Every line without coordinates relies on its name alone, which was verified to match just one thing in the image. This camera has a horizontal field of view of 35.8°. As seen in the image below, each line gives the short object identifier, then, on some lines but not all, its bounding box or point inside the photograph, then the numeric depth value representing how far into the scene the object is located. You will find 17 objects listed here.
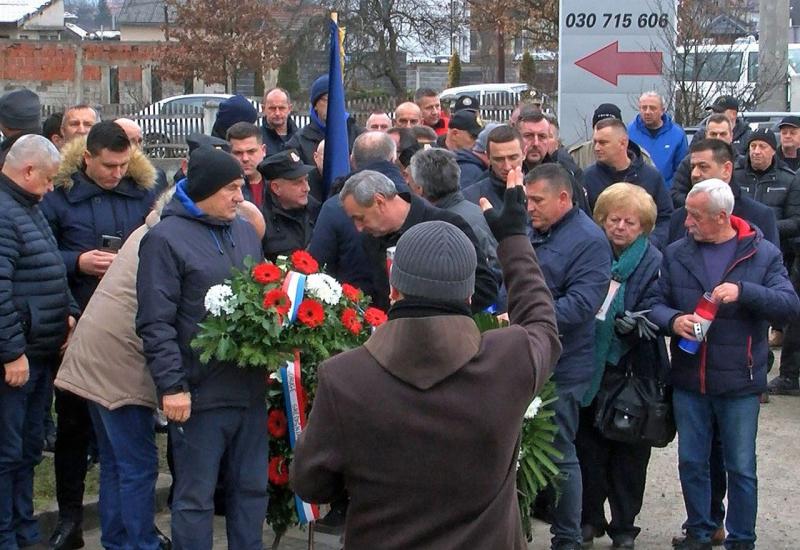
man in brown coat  3.07
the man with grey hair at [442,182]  6.26
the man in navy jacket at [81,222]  6.43
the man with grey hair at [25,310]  5.83
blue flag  7.89
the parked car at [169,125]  27.00
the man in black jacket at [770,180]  9.63
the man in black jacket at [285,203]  6.84
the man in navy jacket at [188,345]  5.23
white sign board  10.98
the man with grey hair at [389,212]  5.78
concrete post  19.62
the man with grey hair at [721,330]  5.98
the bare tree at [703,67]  15.24
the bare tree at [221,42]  45.62
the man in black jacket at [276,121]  9.82
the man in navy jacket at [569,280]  5.98
